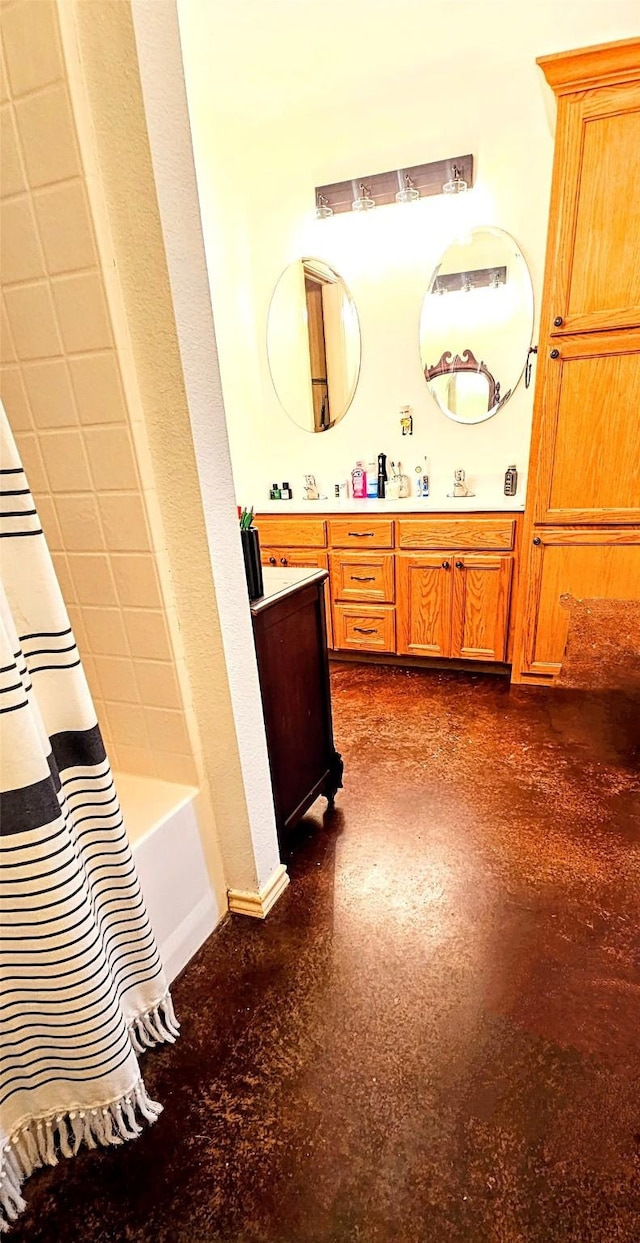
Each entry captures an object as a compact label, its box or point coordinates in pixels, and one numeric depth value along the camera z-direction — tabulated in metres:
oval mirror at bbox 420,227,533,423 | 2.54
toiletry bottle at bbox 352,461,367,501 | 2.94
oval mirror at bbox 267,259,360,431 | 2.84
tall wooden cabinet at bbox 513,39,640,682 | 1.83
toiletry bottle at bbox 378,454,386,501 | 2.90
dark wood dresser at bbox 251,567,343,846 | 1.39
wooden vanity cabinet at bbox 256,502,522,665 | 2.46
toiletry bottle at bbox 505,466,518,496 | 2.69
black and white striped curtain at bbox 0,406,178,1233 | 0.75
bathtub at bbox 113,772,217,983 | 1.16
